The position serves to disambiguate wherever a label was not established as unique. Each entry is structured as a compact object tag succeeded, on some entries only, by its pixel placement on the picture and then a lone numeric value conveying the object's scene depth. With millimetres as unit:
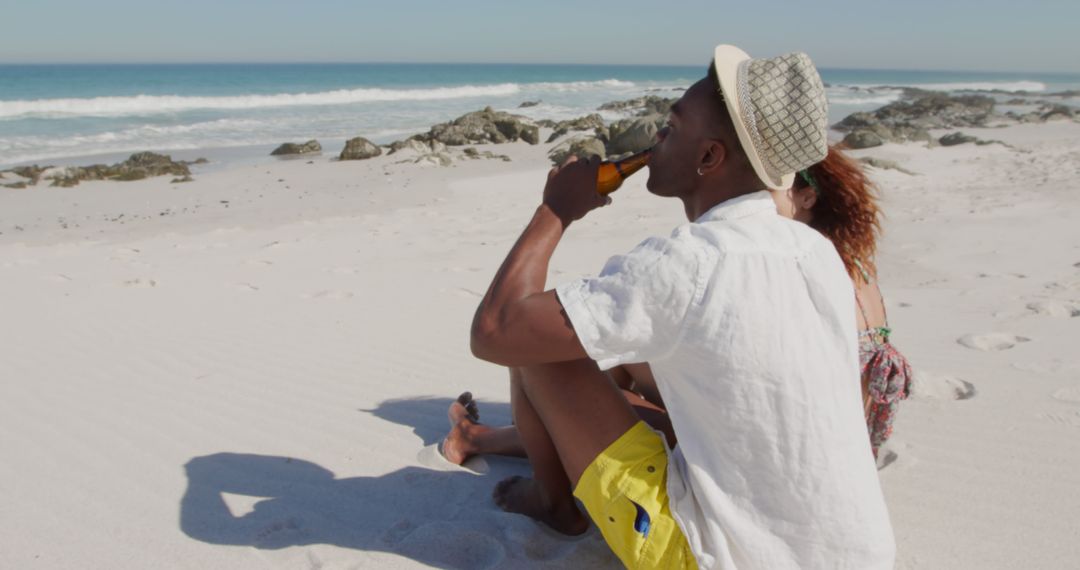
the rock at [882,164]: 10745
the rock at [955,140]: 15516
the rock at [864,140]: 14023
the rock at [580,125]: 19678
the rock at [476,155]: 15136
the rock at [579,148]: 14322
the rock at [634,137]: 15364
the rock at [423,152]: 13641
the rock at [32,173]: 12312
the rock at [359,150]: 14664
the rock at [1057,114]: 22828
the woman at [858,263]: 2420
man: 1628
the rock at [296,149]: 15984
